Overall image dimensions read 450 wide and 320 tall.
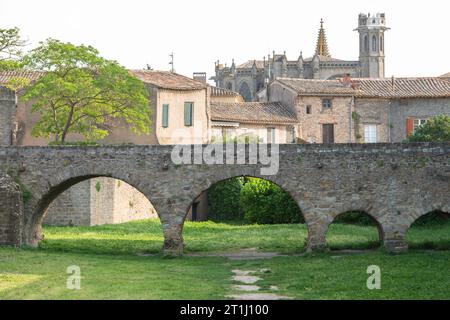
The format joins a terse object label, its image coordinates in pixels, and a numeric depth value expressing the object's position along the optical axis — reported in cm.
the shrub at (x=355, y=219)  5091
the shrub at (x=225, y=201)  6003
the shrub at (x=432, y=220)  4741
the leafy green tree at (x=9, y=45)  4438
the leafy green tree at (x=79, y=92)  5309
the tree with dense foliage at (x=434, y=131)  5941
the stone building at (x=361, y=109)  7088
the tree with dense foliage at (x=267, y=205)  5628
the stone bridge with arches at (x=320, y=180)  3700
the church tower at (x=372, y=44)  12594
